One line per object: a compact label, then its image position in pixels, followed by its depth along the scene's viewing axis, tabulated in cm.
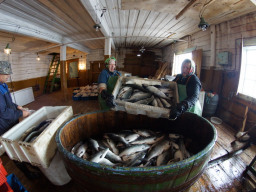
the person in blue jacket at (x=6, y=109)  216
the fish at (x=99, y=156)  150
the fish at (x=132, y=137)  203
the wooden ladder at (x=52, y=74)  1134
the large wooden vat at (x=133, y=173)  97
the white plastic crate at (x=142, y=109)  187
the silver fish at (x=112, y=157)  165
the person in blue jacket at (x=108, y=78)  314
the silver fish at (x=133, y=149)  175
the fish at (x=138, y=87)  247
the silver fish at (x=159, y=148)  172
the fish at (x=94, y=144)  177
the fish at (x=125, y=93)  234
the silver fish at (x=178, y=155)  168
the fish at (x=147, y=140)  200
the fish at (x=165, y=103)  207
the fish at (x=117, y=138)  193
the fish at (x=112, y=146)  184
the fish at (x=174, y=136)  214
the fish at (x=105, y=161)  153
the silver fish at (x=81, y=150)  168
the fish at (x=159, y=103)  214
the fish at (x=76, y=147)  181
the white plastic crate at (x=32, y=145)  143
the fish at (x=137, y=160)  151
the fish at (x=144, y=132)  218
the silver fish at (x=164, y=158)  164
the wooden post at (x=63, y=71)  735
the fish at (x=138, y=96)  225
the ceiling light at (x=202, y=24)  314
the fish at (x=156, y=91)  233
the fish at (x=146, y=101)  216
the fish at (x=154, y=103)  213
